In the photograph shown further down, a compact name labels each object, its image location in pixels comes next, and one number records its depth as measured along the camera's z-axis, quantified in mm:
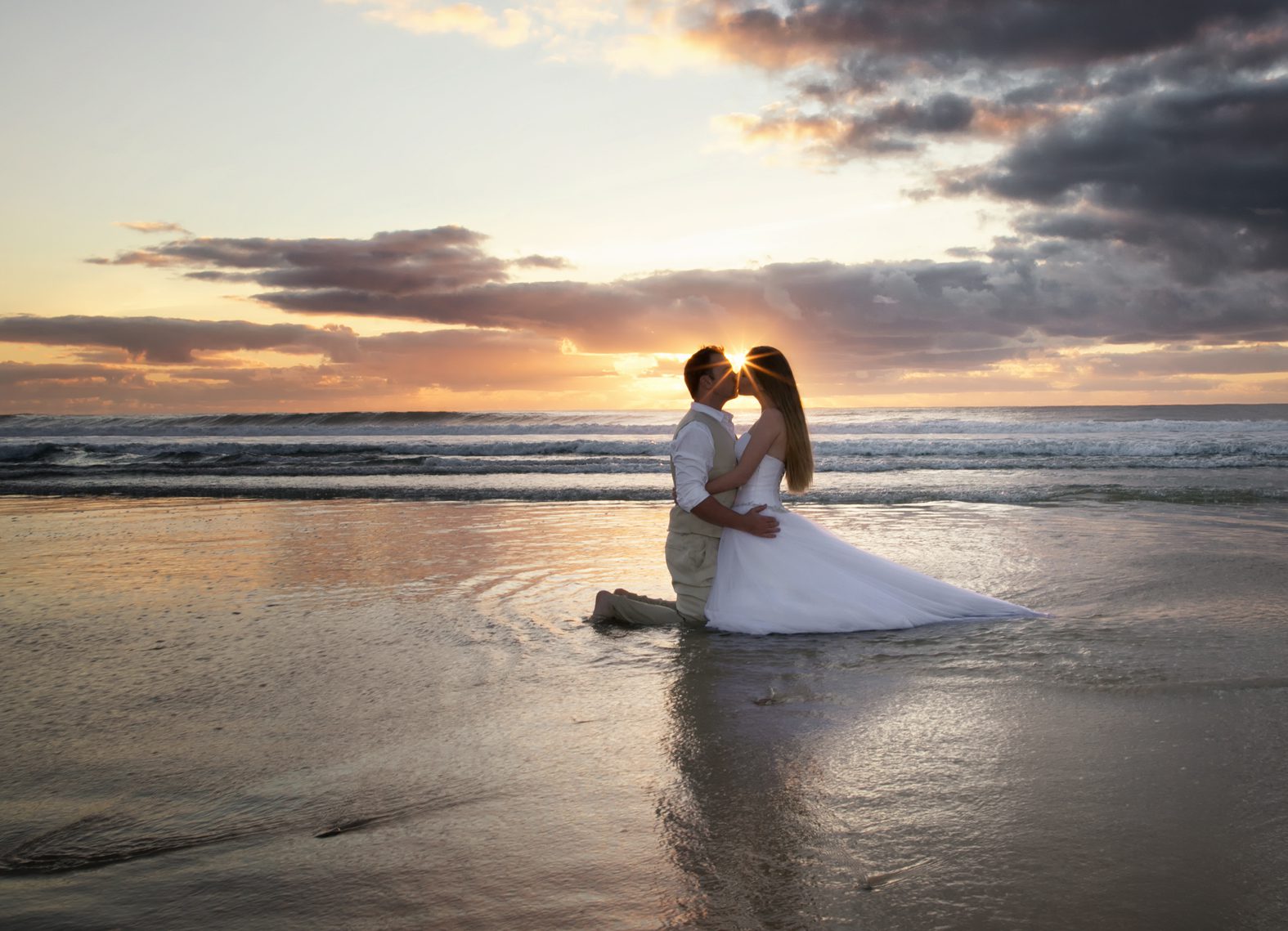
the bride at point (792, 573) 5555
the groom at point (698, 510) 5559
